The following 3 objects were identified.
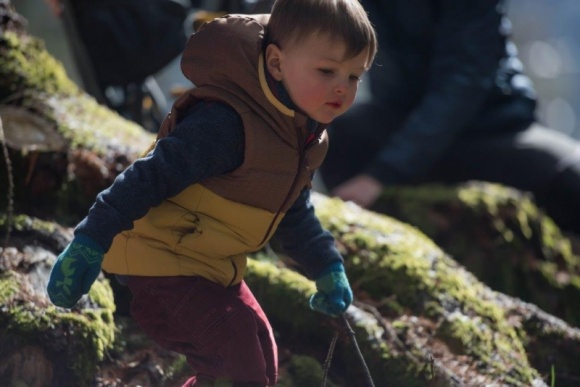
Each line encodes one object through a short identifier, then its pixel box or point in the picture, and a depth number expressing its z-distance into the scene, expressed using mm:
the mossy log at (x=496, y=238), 10969
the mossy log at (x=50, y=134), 7977
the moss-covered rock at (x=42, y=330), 6312
